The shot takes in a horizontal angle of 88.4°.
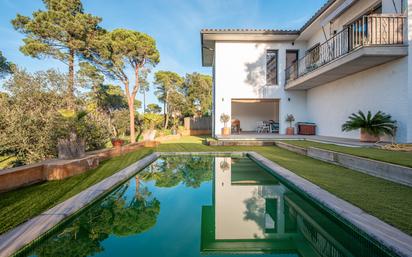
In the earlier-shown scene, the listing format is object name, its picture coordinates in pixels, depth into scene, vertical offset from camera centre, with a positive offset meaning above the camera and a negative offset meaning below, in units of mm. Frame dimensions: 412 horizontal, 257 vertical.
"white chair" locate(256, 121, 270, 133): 13875 -147
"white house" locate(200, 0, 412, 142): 6582 +2409
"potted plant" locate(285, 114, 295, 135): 11781 -126
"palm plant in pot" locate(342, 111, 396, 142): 6660 -38
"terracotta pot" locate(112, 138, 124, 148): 7977 -673
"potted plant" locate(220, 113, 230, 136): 11719 +210
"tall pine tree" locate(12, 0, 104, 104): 13180 +5992
